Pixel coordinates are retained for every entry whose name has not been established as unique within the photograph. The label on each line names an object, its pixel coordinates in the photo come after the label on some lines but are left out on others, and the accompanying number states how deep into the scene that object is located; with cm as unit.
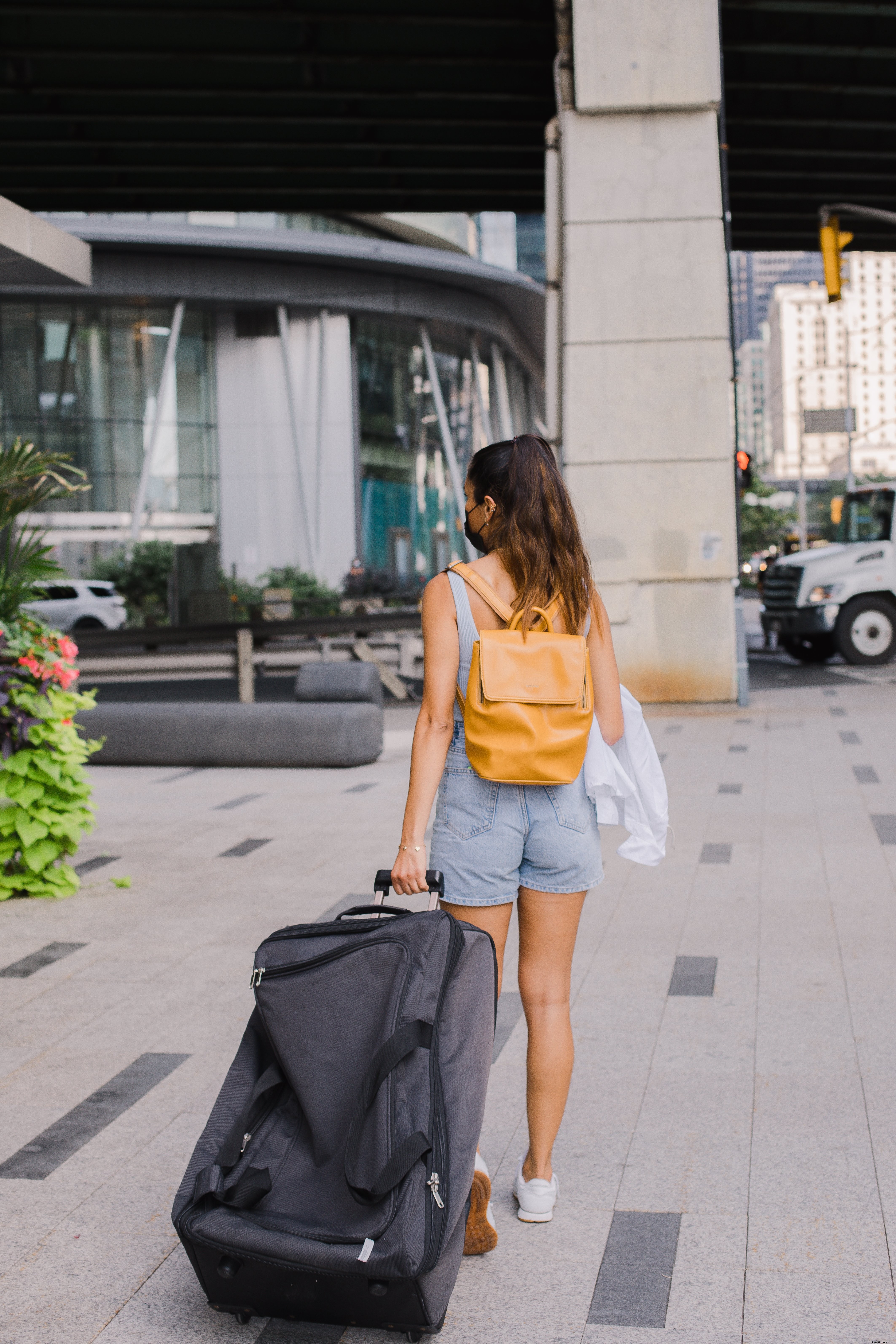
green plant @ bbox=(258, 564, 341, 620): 3500
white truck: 1962
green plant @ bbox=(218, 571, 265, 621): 3412
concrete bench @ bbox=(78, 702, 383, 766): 1105
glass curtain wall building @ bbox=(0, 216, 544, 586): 3959
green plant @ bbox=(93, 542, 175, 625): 3741
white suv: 3281
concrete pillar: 1402
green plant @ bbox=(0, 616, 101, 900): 645
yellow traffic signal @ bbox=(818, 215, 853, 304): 1947
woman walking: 285
